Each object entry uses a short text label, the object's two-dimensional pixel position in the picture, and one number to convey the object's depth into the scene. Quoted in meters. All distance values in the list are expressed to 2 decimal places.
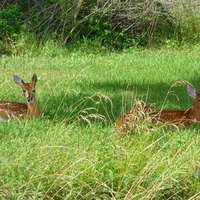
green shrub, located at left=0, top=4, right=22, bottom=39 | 33.16
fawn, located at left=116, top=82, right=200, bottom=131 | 15.30
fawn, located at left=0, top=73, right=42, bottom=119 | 18.02
